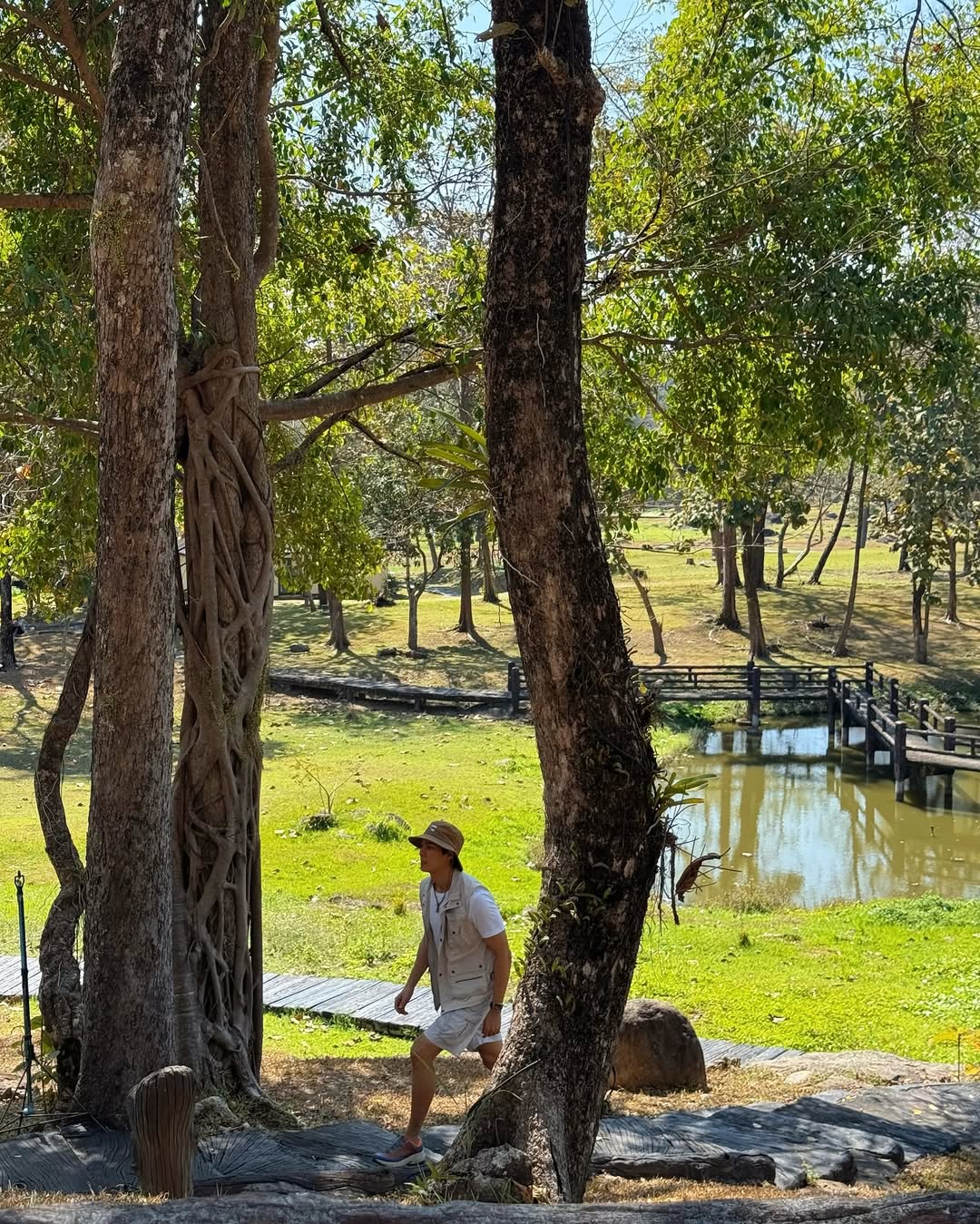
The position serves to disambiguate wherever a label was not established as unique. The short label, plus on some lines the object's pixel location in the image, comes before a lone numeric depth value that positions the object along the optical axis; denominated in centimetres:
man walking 605
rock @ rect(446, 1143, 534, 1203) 426
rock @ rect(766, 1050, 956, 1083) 915
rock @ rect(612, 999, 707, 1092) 864
